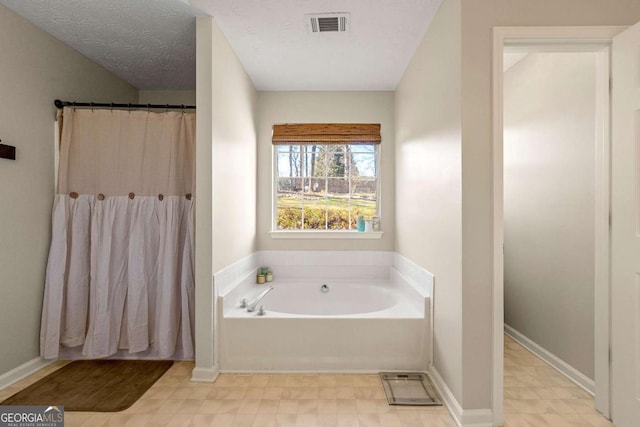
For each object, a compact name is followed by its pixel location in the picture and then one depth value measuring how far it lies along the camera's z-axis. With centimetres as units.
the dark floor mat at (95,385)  202
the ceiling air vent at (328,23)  225
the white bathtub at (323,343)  244
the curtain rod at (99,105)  255
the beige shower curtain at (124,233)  251
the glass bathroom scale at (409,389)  206
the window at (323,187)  376
